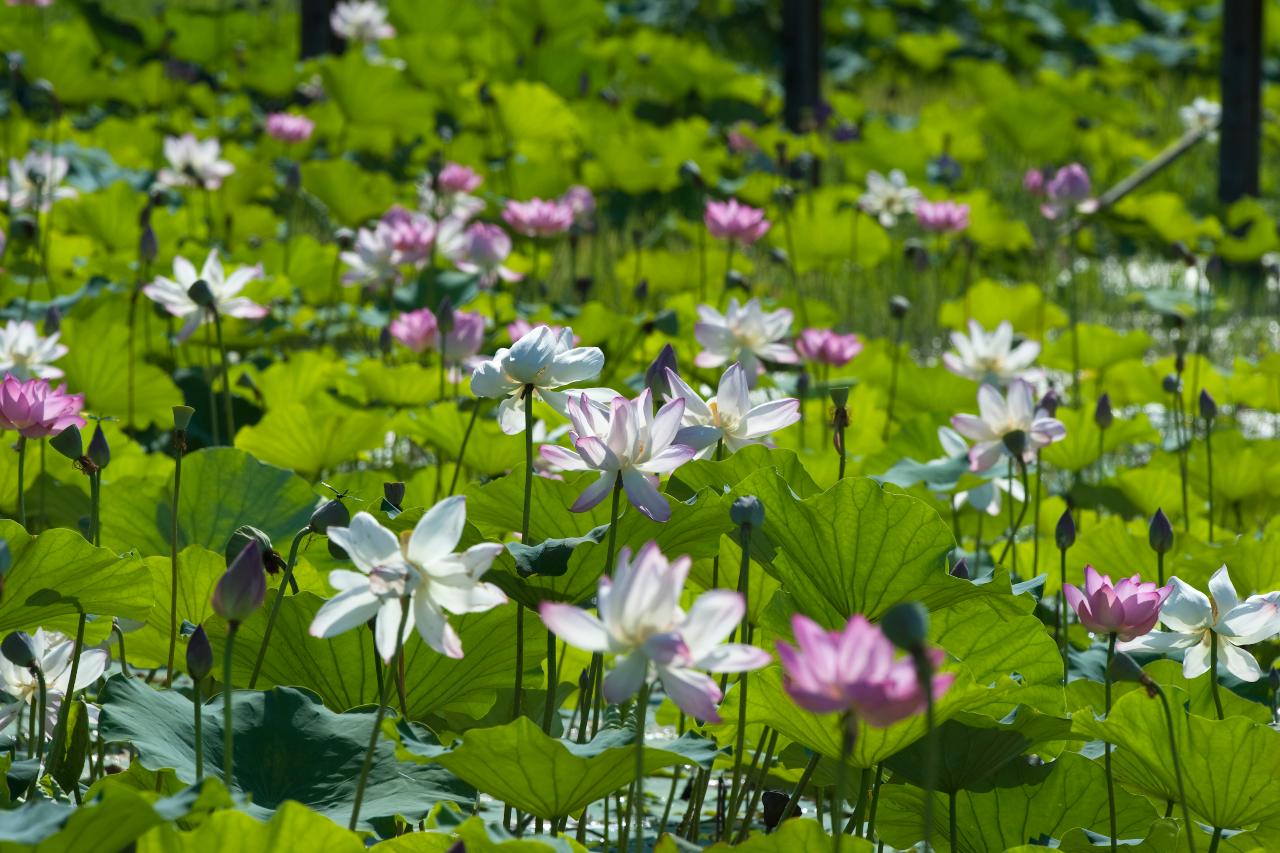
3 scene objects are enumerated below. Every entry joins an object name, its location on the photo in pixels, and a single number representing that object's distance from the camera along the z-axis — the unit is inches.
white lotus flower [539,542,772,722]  230.3
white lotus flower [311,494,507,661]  237.2
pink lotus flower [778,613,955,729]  224.9
